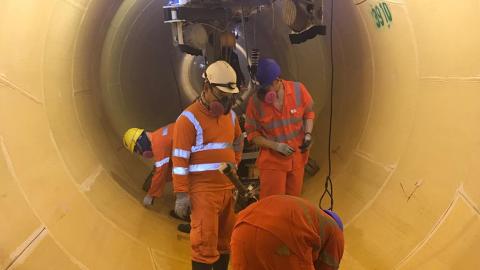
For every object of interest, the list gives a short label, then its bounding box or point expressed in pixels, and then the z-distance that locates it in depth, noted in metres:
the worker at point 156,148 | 3.84
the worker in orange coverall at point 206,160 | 3.16
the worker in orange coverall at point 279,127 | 3.78
